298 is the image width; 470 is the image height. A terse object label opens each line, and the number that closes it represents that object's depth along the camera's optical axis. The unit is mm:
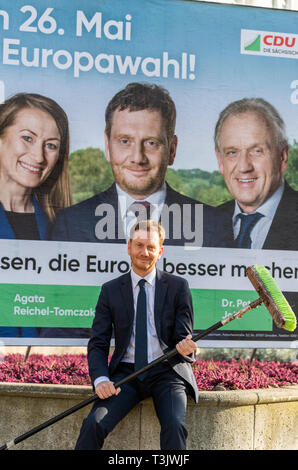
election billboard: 6605
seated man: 5078
